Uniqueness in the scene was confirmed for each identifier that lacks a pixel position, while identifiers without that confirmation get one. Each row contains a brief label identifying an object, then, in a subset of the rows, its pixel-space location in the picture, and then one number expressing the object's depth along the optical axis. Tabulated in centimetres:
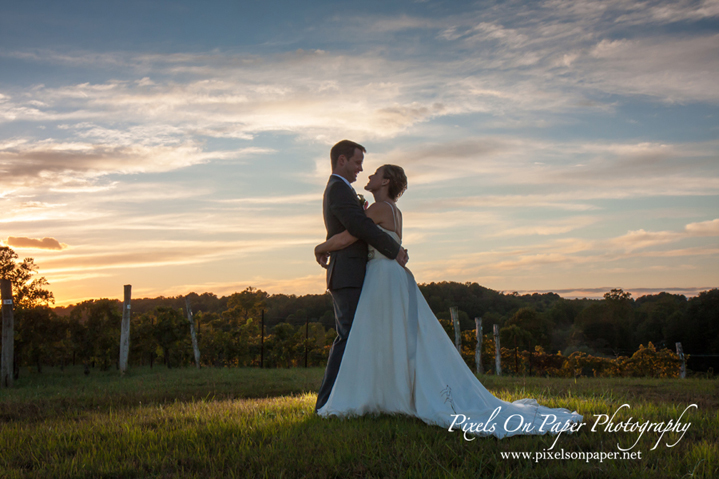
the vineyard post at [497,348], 1991
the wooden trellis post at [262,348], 2153
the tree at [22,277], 2531
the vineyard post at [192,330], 1900
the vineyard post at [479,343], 1903
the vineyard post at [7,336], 1173
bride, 387
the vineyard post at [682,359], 1994
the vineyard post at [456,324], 1838
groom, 432
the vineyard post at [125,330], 1519
